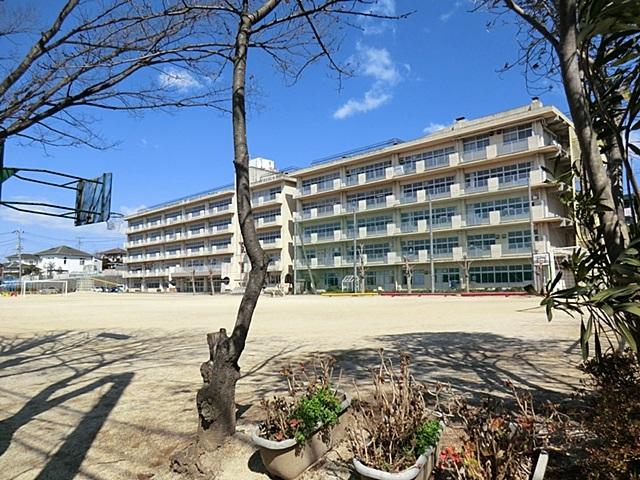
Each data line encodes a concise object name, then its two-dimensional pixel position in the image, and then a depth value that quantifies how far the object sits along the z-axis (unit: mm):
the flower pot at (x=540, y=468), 1921
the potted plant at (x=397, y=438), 2137
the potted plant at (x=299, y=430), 2582
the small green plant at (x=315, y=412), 2657
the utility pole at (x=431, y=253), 35750
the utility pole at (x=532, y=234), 29981
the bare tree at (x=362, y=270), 41056
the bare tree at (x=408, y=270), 36344
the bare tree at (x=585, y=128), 2494
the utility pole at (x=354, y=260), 40812
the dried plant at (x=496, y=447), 1927
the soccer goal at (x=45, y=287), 58750
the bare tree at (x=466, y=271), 33656
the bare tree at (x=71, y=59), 3654
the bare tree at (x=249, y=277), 2986
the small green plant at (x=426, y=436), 2248
